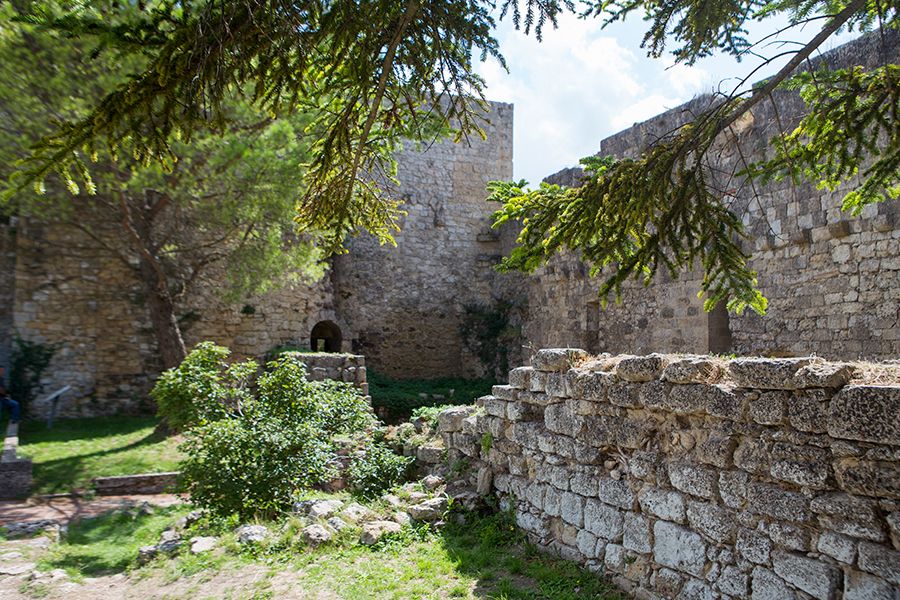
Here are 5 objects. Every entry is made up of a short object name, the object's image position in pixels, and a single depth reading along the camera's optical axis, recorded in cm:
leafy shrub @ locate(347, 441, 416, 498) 683
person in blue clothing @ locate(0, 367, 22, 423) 985
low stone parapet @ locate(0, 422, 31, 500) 729
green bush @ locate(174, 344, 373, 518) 593
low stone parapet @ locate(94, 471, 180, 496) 791
